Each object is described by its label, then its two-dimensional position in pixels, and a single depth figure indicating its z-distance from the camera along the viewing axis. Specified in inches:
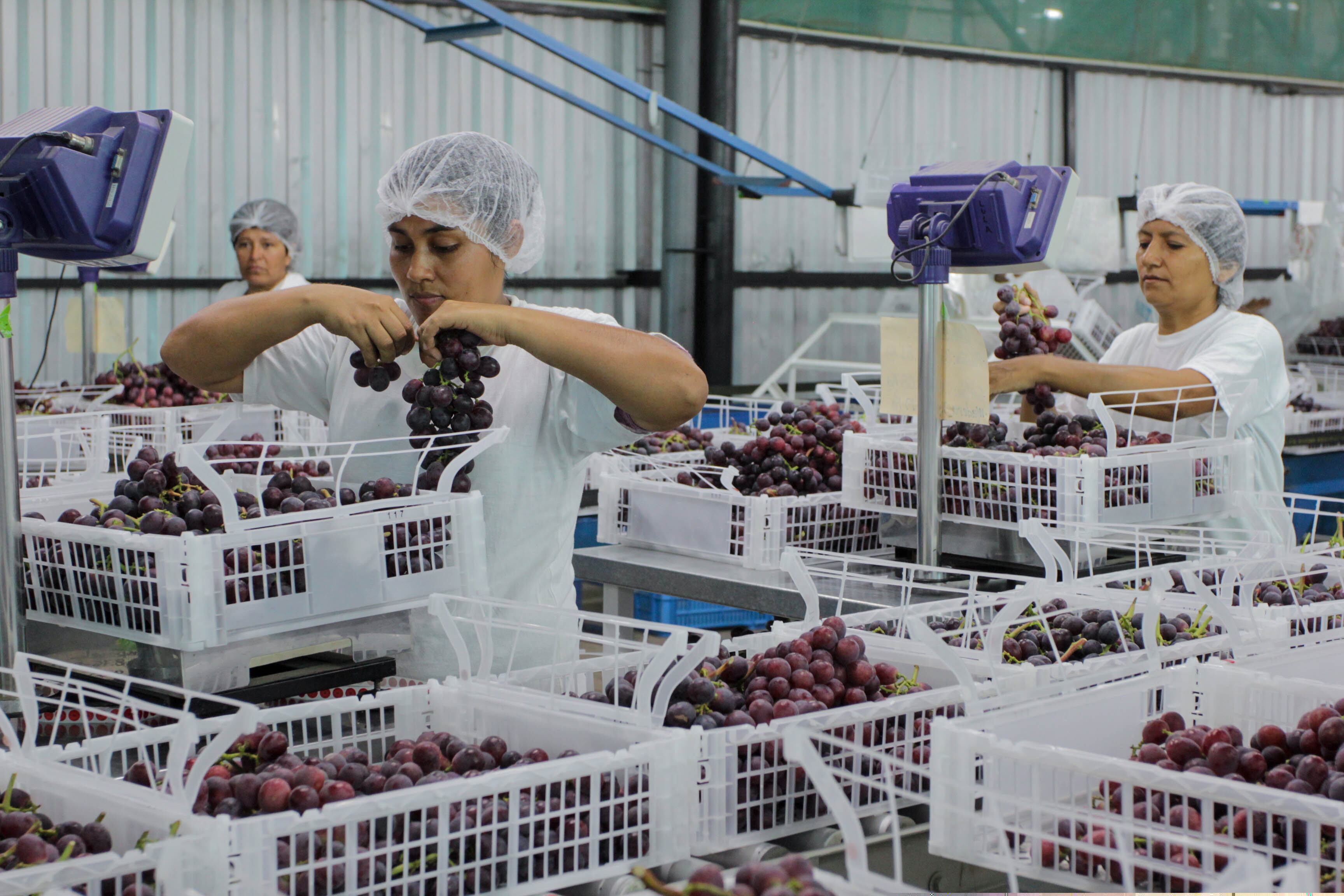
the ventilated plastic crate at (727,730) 55.6
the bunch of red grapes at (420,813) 47.9
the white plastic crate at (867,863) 34.5
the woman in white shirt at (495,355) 80.4
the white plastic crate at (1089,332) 233.9
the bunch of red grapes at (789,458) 115.8
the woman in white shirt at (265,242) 197.0
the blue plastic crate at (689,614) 138.5
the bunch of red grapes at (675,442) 140.3
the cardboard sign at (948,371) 96.3
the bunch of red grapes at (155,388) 169.6
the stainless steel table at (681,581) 103.0
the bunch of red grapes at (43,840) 44.6
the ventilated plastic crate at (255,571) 69.0
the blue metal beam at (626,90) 173.5
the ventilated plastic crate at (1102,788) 46.2
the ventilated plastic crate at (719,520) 110.3
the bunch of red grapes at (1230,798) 47.2
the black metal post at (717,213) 289.6
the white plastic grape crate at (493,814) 46.9
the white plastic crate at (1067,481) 100.7
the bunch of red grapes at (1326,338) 280.1
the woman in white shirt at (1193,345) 113.3
